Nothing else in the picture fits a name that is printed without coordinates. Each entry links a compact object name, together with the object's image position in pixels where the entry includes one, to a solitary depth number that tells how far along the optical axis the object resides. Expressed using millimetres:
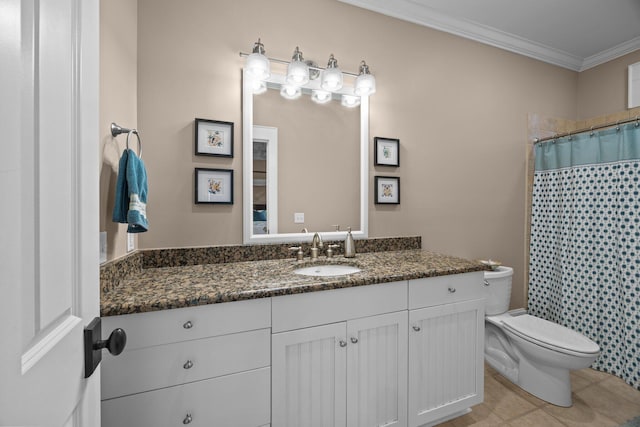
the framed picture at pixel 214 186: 1613
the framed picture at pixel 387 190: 2039
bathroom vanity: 1000
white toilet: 1704
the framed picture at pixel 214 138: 1605
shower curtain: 1992
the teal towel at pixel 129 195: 1148
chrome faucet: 1766
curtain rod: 1991
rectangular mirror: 1734
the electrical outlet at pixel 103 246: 1101
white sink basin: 1640
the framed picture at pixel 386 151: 2035
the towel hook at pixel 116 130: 1183
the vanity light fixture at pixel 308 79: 1659
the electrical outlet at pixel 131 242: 1376
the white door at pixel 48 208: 333
